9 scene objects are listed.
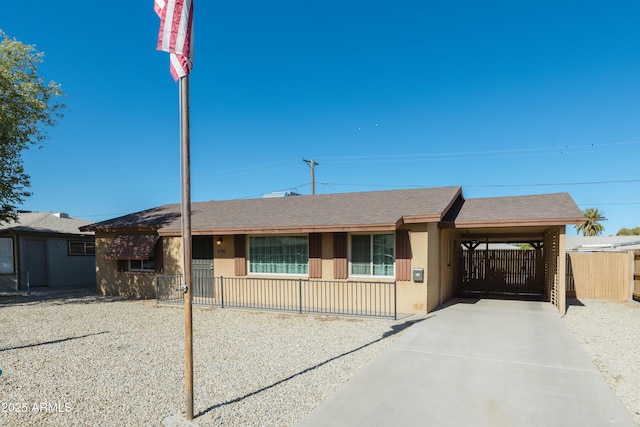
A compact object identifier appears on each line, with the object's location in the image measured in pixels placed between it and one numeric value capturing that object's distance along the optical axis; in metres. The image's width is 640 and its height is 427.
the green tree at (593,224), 48.20
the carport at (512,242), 9.91
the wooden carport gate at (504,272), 14.49
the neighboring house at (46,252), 16.23
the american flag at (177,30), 3.77
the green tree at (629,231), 53.90
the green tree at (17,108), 11.98
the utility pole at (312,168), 25.31
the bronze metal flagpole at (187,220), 3.90
